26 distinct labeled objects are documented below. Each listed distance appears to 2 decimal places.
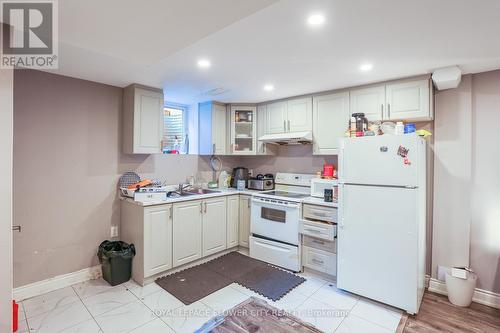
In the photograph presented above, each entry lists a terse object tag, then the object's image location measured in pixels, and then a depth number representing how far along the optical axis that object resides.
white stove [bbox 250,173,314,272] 3.07
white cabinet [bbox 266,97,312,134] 3.42
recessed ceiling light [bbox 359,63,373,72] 2.35
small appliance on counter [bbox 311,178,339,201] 3.11
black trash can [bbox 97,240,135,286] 2.71
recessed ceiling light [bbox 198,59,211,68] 2.30
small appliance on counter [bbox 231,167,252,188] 4.17
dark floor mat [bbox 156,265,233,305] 2.54
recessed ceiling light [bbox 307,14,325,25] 1.56
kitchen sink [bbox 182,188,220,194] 3.65
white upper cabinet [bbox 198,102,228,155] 3.84
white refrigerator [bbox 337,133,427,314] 2.21
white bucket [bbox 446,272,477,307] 2.38
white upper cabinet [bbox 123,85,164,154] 3.01
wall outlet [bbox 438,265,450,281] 2.67
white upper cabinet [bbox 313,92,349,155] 3.11
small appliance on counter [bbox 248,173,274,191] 3.90
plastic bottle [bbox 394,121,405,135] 2.42
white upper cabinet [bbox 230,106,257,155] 3.99
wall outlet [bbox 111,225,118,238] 3.10
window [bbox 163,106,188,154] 3.89
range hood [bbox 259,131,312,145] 3.28
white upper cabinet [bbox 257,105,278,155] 3.88
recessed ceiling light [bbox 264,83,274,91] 3.04
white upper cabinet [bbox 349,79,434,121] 2.55
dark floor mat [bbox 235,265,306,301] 2.61
